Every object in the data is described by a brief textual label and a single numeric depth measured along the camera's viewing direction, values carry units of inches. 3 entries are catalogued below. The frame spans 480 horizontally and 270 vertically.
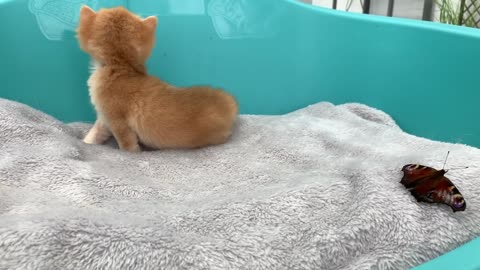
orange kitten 11.7
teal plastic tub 13.0
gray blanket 6.8
